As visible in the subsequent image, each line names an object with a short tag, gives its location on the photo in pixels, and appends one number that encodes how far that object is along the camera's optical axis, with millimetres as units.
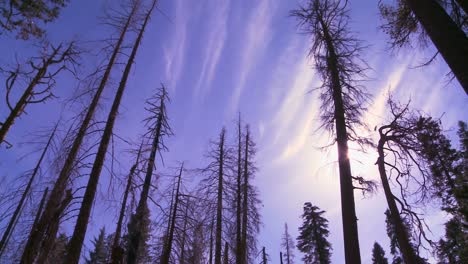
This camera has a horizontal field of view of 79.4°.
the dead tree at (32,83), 9500
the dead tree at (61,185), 7714
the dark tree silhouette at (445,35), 3844
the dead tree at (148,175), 11688
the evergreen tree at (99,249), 37312
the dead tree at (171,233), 11648
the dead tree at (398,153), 9797
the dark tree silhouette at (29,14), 7971
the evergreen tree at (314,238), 29761
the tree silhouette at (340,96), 6986
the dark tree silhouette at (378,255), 40750
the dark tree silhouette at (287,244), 40169
